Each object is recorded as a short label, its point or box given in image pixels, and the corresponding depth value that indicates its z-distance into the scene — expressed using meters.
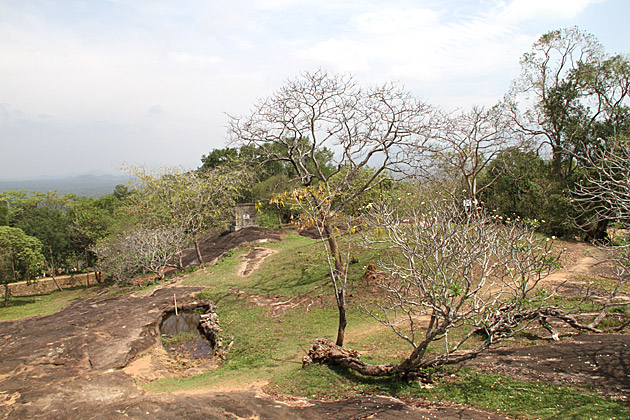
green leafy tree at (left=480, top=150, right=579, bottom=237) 18.72
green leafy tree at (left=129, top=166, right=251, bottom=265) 19.56
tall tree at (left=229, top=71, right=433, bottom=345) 13.55
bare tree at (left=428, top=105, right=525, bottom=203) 18.89
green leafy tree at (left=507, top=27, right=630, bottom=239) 18.09
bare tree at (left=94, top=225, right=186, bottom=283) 19.03
